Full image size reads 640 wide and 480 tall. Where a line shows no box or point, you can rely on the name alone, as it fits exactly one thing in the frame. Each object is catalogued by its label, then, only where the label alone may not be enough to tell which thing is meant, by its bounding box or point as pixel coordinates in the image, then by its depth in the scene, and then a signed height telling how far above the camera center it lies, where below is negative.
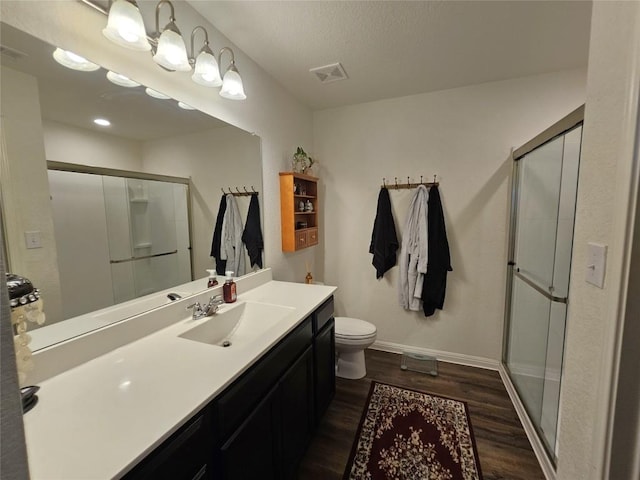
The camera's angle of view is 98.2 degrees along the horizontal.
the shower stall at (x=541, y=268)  1.60 -0.39
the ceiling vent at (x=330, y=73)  2.08 +1.09
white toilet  2.23 -1.06
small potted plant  2.51 +0.48
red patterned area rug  1.53 -1.41
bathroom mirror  0.91 +0.29
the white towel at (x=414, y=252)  2.51 -0.37
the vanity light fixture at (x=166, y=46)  1.06 +0.74
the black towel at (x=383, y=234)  2.64 -0.21
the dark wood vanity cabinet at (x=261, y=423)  0.79 -0.78
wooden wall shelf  2.35 +0.01
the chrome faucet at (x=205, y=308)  1.46 -0.50
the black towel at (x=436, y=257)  2.48 -0.40
